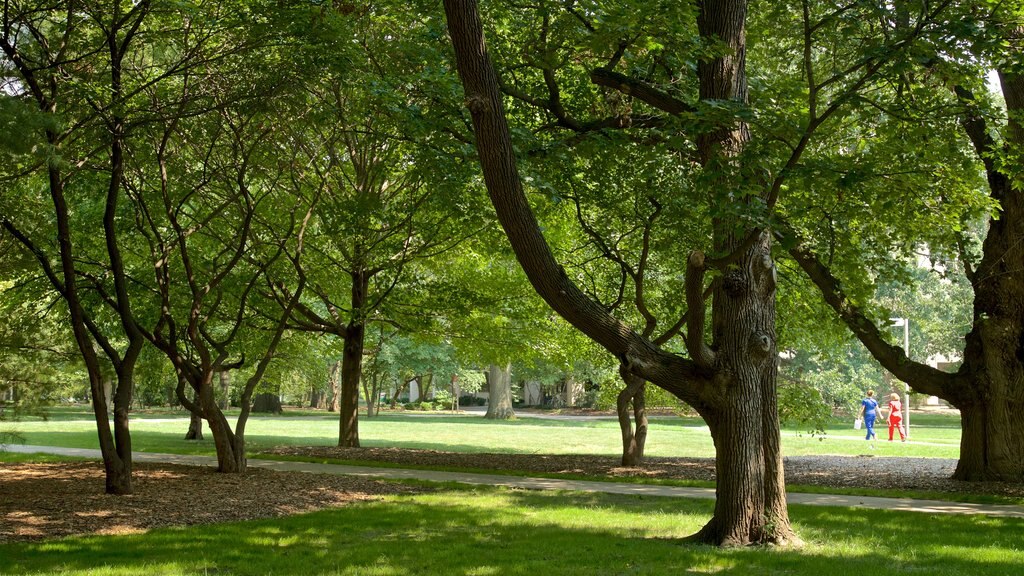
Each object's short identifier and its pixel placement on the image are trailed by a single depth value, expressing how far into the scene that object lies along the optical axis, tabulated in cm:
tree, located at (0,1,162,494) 1019
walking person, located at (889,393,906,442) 2830
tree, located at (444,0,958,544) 740
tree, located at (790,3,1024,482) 1418
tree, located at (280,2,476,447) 1175
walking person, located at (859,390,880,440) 2789
